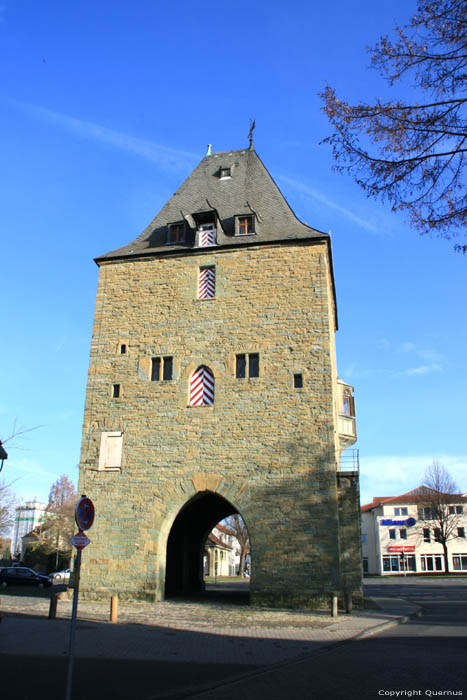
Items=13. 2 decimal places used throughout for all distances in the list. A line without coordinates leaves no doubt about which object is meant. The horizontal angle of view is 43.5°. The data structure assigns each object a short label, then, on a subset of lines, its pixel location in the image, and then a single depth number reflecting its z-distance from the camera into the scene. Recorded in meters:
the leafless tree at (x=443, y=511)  49.50
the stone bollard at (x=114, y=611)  11.93
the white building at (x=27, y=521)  95.94
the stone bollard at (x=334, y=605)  13.12
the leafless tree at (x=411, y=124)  6.13
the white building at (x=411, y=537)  52.56
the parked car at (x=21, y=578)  29.69
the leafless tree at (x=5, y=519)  39.72
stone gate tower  15.55
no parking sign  6.31
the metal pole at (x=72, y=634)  4.96
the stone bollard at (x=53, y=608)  12.39
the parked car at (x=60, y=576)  39.68
